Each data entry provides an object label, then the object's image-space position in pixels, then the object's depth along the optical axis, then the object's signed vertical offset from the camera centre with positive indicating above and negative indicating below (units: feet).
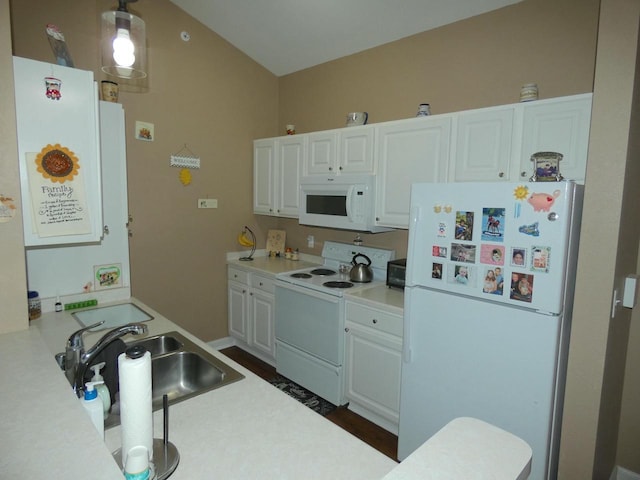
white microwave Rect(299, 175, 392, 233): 9.20 +0.07
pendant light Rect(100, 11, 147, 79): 4.93 +2.16
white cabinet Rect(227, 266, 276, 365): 11.10 -3.37
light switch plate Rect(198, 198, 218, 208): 11.69 -0.04
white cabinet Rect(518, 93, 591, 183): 6.23 +1.34
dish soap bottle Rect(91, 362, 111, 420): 3.44 -1.75
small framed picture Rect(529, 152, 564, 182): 5.87 +0.68
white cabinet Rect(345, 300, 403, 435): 7.95 -3.42
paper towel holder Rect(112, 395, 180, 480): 2.97 -2.11
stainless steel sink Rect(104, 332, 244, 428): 5.01 -2.31
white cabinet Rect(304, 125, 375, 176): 9.34 +1.39
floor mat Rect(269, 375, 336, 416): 9.23 -4.90
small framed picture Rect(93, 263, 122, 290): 7.16 -1.48
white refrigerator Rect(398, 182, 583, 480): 5.35 -1.50
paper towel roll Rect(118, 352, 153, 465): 2.68 -1.45
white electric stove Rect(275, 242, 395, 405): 8.98 -2.93
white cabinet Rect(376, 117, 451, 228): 7.96 +1.02
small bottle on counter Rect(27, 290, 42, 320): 6.28 -1.81
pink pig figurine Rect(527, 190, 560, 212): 5.23 +0.14
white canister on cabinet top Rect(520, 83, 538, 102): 6.83 +2.12
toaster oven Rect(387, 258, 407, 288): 9.09 -1.61
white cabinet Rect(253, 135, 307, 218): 11.21 +0.91
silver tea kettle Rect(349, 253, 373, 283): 9.93 -1.78
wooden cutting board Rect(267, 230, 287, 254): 13.22 -1.29
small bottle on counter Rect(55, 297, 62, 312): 6.68 -1.91
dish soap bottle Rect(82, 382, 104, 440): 2.95 -1.62
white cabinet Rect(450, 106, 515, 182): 7.06 +1.23
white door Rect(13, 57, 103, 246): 4.45 +0.53
